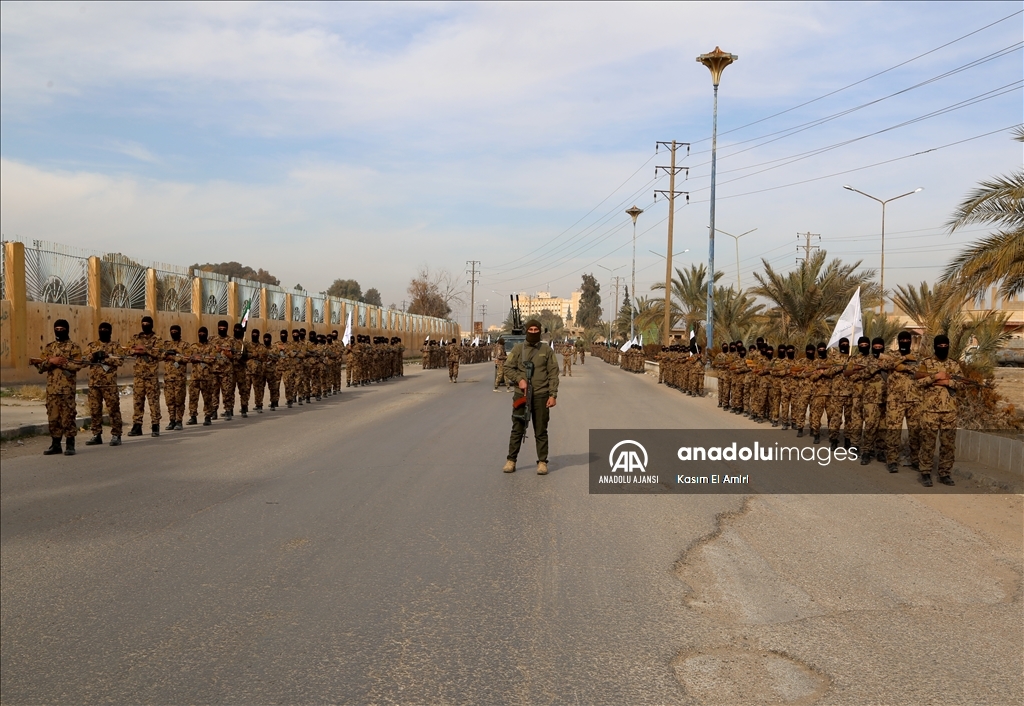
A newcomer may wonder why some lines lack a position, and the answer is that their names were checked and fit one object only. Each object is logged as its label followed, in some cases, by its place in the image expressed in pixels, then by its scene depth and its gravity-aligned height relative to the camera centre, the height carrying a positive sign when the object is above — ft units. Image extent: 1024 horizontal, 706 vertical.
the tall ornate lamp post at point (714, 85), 101.45 +31.33
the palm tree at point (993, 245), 40.83 +4.38
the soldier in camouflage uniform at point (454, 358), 100.48 -4.38
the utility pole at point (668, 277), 140.05 +8.54
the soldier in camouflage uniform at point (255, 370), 56.39 -3.56
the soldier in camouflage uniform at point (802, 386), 46.32 -3.35
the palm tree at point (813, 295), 96.68 +4.03
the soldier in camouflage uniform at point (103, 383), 39.50 -3.18
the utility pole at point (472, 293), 311.97 +12.16
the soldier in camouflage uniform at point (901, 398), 32.68 -2.80
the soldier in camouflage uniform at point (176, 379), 46.21 -3.44
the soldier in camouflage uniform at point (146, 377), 43.29 -3.12
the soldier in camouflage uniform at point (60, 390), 36.52 -3.27
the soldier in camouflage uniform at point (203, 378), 49.19 -3.58
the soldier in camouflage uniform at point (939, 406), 30.94 -2.91
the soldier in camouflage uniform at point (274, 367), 61.31 -3.53
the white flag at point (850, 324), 49.96 +0.30
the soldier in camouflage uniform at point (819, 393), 42.64 -3.51
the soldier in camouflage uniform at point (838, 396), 38.40 -3.26
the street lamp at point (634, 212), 207.42 +29.04
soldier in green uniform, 32.53 -2.29
